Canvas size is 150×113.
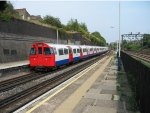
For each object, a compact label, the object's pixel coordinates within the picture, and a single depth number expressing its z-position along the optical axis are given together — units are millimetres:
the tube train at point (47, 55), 26281
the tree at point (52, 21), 77375
